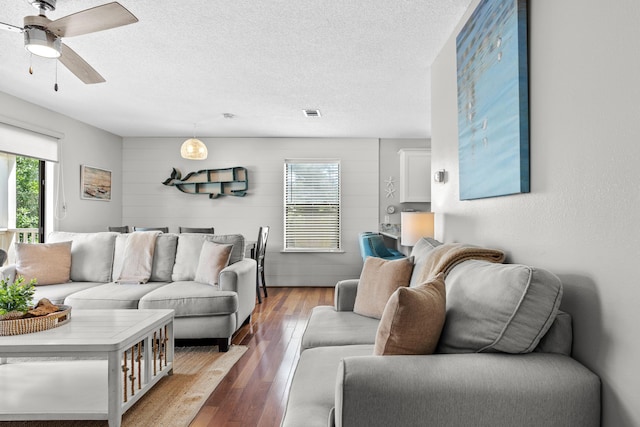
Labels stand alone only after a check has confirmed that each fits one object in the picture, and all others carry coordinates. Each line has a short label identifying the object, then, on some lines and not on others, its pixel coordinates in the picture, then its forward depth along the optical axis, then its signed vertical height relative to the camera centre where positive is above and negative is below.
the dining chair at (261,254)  5.46 -0.54
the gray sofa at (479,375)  1.19 -0.49
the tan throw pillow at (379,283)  2.63 -0.45
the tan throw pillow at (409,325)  1.40 -0.38
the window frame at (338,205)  6.73 +0.17
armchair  5.13 -0.39
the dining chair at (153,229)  5.51 -0.18
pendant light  5.40 +0.88
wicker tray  2.32 -0.63
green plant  2.37 -0.48
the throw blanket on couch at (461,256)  2.03 -0.21
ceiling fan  2.22 +1.10
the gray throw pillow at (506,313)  1.38 -0.34
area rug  2.28 -1.16
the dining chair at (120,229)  5.75 -0.19
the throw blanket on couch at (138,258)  4.09 -0.43
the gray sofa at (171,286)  3.52 -0.67
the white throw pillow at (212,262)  3.87 -0.44
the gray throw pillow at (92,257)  4.18 -0.43
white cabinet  6.37 +0.64
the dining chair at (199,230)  5.38 -0.19
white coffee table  2.14 -0.99
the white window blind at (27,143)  4.32 +0.83
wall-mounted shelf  6.71 +0.56
